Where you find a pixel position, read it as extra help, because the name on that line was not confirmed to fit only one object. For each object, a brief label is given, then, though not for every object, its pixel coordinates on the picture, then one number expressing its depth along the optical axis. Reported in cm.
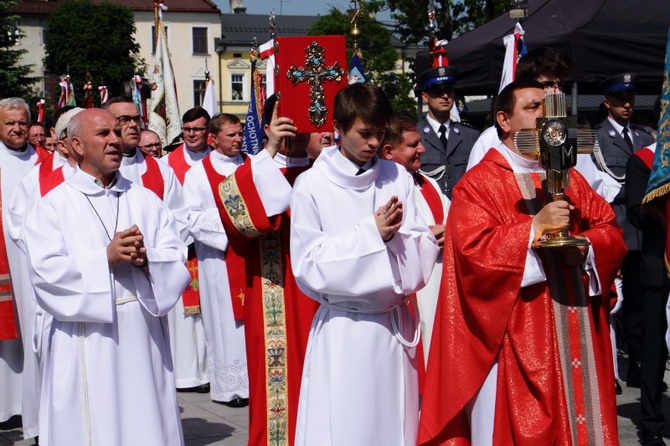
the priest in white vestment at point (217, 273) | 866
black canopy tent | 1032
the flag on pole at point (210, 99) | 1305
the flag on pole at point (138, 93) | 1386
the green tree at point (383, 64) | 4619
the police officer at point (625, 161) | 884
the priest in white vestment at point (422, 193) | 616
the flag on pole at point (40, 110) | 1621
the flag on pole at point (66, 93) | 1547
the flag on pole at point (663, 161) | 530
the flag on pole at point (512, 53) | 802
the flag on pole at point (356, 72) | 825
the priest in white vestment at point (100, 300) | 536
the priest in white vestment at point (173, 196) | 797
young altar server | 486
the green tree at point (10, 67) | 4100
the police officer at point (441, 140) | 826
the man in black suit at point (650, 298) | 693
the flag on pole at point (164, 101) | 1354
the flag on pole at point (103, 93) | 1712
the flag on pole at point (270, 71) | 644
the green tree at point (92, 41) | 6569
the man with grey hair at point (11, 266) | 830
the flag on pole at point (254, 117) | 1040
